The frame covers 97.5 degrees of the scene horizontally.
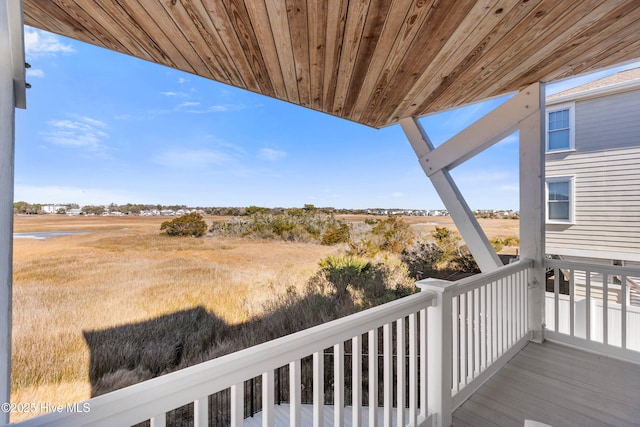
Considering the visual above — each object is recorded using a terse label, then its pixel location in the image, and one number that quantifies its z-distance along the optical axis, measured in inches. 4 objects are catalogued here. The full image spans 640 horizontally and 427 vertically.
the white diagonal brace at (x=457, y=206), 103.8
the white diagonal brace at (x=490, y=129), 96.3
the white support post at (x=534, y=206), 97.4
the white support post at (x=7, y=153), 24.8
